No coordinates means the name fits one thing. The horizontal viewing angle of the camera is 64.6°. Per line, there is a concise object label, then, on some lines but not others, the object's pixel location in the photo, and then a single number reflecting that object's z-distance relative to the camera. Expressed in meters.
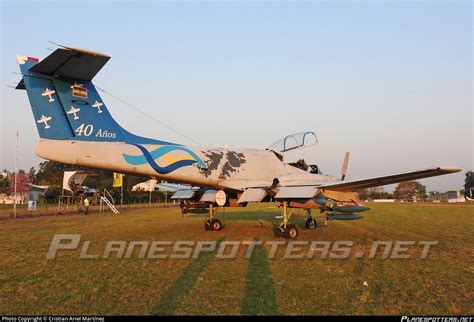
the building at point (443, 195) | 111.80
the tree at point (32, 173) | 99.33
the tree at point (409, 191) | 121.06
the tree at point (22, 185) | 71.62
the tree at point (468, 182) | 108.64
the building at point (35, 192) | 82.53
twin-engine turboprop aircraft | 10.55
